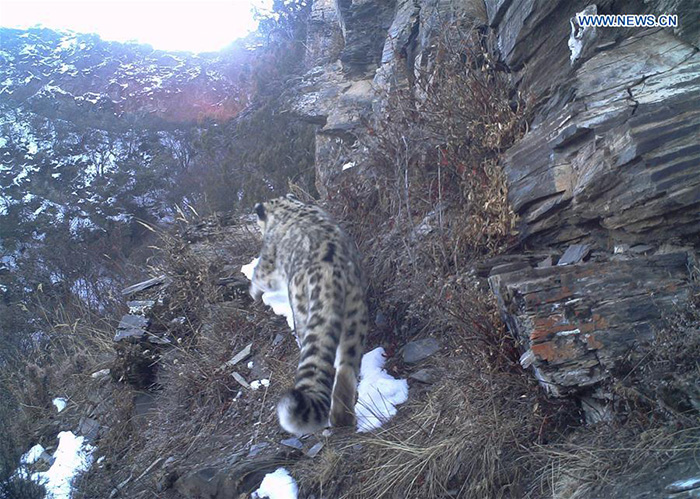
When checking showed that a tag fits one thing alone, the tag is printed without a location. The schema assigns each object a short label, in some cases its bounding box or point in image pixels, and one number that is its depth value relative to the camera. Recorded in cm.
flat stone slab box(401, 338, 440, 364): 541
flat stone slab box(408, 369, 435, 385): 509
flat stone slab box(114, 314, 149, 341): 748
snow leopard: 441
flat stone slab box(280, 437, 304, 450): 500
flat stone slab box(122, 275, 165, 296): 866
